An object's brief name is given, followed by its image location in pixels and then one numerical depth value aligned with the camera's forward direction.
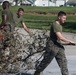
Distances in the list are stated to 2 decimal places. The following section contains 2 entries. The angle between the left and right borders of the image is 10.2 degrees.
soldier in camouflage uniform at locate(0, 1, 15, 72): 9.11
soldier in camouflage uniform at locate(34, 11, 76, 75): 9.52
